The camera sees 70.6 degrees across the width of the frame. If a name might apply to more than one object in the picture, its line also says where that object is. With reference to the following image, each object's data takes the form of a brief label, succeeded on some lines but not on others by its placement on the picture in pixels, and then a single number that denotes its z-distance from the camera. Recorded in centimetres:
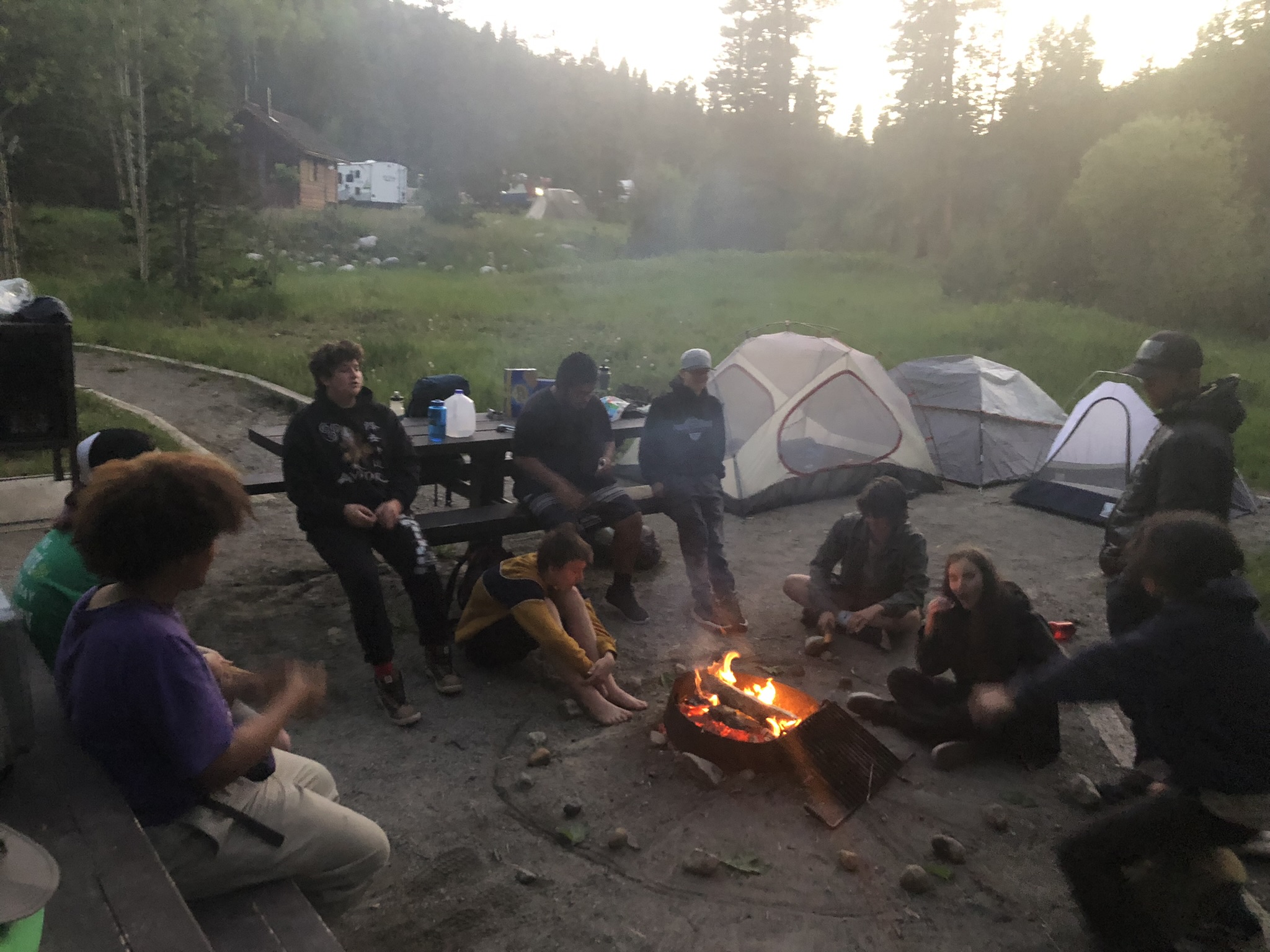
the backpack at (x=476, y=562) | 525
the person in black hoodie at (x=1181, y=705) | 250
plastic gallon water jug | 542
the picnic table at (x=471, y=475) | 507
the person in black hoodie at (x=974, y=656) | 379
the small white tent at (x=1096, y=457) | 802
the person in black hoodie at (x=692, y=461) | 554
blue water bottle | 541
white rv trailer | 4538
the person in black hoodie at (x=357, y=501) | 420
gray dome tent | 888
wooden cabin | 3269
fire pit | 351
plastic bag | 617
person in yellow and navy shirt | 409
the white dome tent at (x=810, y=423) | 777
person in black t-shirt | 520
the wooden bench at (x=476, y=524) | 502
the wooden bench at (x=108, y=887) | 160
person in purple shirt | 190
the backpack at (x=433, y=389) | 594
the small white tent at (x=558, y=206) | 4669
